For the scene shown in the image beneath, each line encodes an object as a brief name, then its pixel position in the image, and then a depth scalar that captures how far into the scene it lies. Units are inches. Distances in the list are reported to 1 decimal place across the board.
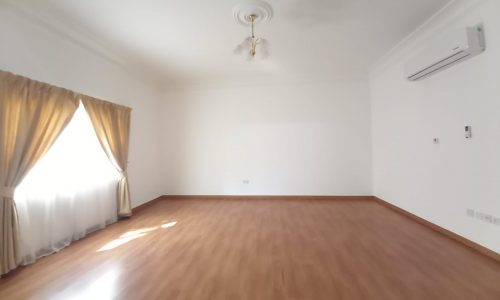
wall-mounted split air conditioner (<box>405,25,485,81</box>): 83.0
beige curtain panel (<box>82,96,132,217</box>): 119.0
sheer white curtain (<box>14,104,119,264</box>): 88.0
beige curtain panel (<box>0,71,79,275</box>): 76.7
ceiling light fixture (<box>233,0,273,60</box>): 87.1
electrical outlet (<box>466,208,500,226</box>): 80.0
